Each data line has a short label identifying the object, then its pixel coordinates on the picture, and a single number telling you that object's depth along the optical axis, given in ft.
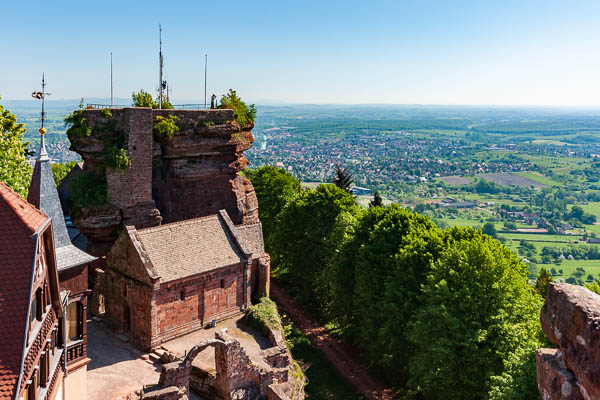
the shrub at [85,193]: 116.47
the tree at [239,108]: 142.10
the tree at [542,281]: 136.71
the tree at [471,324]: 84.12
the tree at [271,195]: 187.62
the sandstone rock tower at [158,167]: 117.19
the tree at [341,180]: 217.36
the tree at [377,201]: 199.21
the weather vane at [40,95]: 78.43
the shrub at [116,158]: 115.34
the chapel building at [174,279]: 98.32
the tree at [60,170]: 175.91
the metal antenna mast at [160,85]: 129.08
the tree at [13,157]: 95.61
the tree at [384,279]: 104.37
